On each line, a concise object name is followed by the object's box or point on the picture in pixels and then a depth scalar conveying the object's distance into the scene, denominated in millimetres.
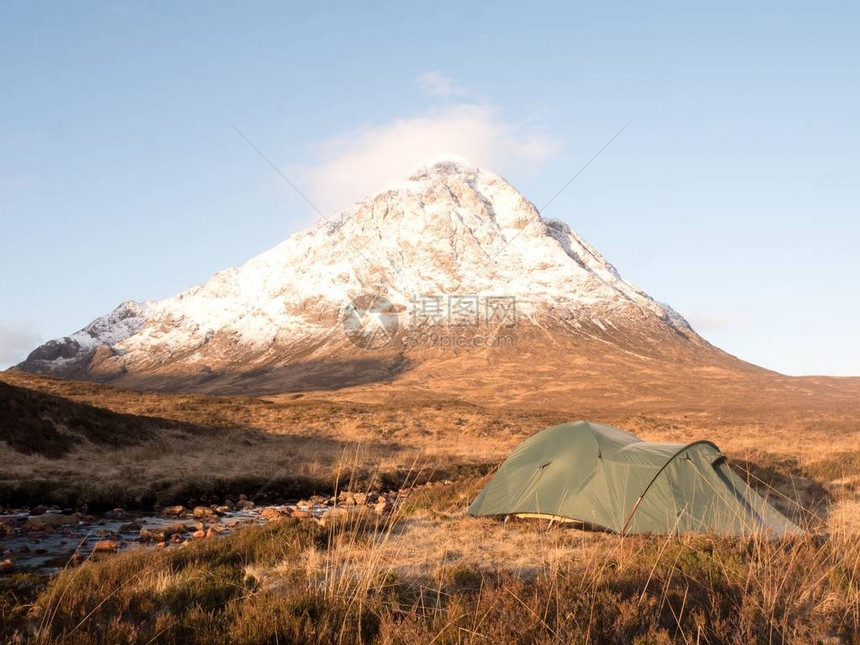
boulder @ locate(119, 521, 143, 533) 13477
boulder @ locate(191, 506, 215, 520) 15283
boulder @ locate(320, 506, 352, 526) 11148
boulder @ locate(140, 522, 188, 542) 12237
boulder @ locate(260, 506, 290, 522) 14930
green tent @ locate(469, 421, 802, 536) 11359
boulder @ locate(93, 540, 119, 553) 10984
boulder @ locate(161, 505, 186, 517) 15730
